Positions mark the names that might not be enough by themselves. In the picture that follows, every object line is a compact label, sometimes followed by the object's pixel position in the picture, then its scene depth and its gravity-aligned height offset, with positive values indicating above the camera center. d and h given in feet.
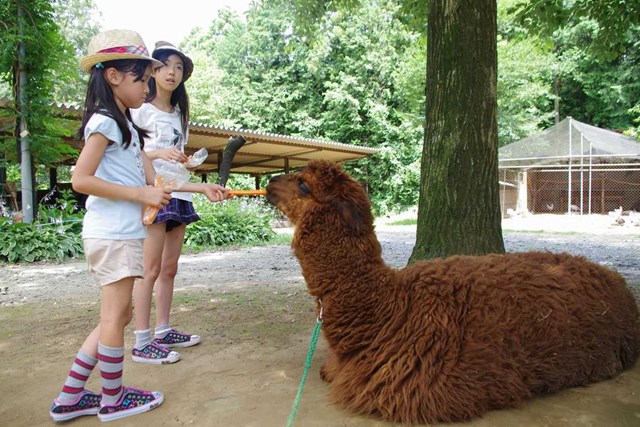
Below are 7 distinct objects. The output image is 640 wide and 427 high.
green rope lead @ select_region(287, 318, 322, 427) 6.63 -2.53
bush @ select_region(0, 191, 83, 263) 28.67 -2.06
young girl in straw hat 7.23 -0.11
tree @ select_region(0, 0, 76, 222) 31.32 +8.87
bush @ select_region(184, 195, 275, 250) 38.42 -1.89
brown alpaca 7.09 -2.04
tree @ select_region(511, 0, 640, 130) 90.63 +24.05
